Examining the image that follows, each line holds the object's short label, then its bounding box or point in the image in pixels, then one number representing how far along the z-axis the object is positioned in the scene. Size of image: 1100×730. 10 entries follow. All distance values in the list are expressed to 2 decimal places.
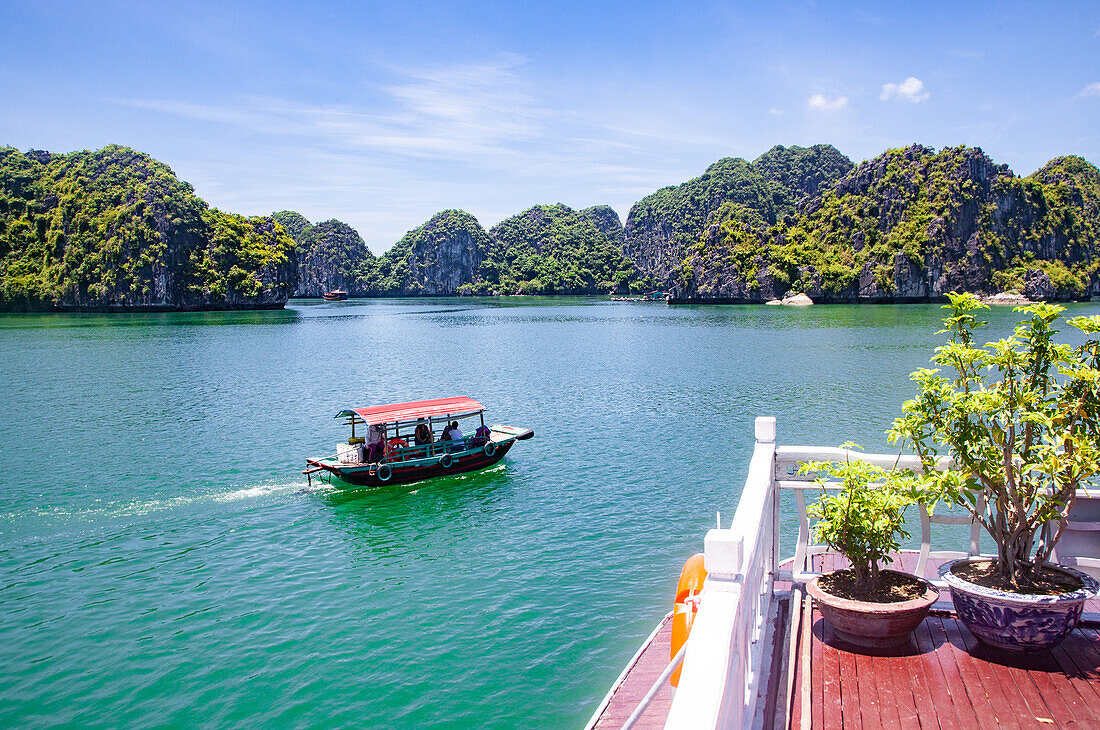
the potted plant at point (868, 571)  4.38
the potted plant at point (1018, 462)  4.20
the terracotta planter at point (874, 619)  4.33
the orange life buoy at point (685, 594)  6.01
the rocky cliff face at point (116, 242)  114.19
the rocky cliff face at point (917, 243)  124.31
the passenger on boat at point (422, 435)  20.50
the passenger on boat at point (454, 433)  21.09
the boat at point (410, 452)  19.03
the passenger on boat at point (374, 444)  19.39
